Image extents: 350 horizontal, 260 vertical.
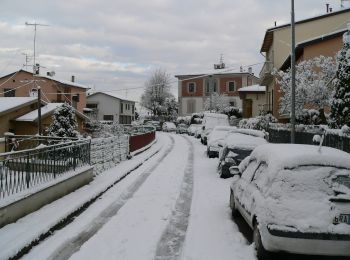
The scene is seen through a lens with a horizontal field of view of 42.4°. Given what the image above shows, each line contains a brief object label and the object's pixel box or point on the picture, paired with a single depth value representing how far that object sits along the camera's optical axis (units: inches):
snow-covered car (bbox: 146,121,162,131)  3087.4
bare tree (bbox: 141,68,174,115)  3698.3
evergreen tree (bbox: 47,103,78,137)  1026.1
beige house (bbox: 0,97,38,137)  1273.4
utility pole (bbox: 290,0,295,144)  628.1
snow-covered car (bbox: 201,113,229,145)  1481.5
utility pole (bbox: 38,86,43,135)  1112.2
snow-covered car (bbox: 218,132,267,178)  596.7
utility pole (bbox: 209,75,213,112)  3339.1
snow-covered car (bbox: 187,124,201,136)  2235.0
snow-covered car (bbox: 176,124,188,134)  2654.0
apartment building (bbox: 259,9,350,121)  1076.5
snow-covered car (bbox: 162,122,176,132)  2895.7
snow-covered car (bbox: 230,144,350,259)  228.4
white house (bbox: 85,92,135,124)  3430.1
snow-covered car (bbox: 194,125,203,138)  1924.5
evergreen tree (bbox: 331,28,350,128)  568.1
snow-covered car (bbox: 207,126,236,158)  931.3
